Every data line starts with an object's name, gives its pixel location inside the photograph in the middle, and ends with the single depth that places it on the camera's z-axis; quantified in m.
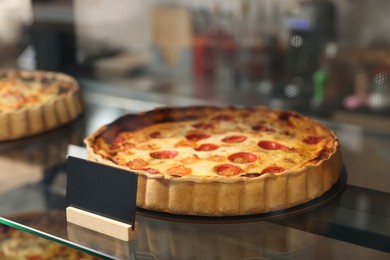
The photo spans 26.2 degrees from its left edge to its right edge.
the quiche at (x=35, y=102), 1.00
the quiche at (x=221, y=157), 0.77
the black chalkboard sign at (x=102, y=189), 0.72
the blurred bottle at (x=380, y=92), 1.05
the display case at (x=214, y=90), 0.73
